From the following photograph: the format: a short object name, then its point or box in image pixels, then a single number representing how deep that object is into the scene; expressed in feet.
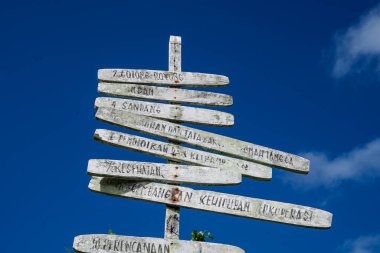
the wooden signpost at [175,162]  18.74
